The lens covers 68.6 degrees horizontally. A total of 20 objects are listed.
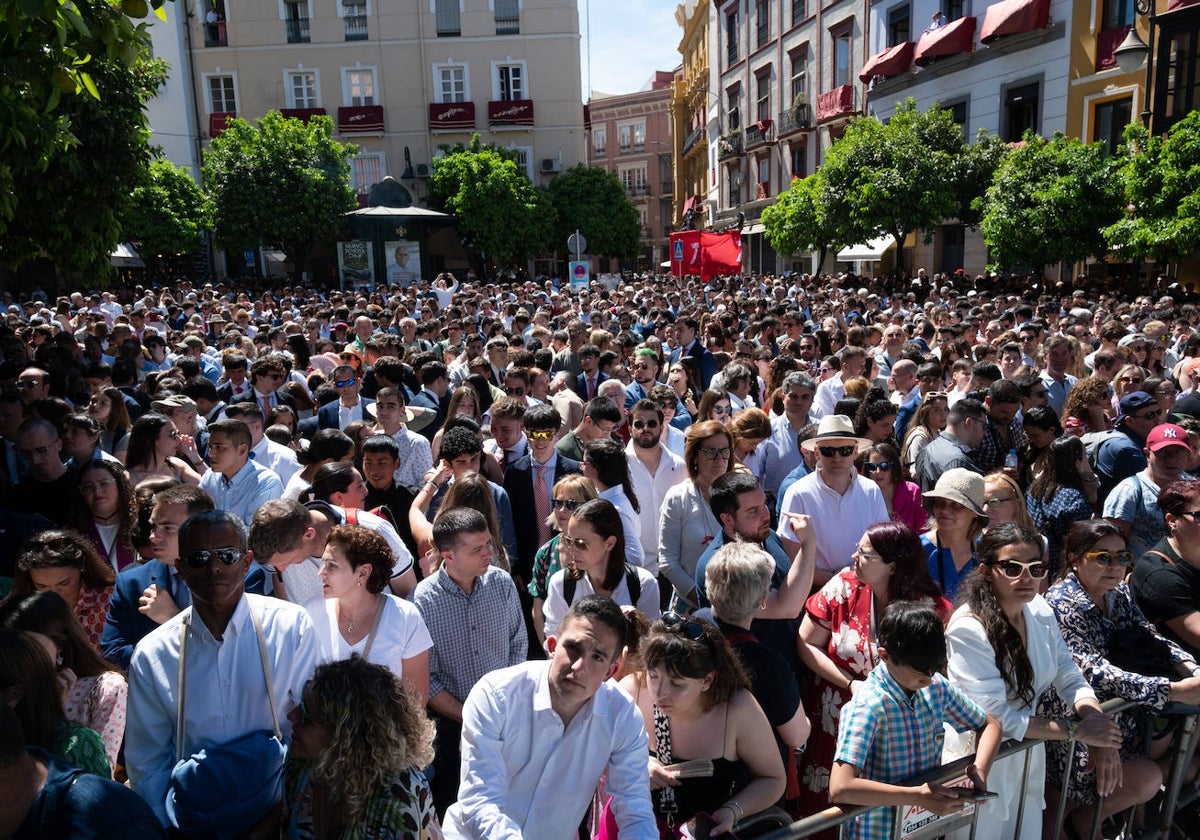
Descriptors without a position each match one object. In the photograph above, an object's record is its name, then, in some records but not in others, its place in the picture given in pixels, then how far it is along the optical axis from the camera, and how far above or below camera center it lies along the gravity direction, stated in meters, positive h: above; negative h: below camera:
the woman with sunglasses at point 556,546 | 4.14 -1.25
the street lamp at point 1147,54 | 13.43 +4.24
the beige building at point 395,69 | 40.22 +9.93
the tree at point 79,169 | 6.46 +1.09
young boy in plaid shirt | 2.86 -1.52
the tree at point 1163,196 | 13.70 +1.07
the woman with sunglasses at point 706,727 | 2.77 -1.44
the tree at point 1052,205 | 16.95 +1.18
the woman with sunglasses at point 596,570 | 3.71 -1.25
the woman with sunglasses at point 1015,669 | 3.25 -1.49
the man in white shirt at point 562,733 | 2.66 -1.36
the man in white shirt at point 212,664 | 2.72 -1.18
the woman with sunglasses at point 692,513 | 4.62 -1.25
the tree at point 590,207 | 38.56 +3.18
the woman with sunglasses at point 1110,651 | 3.57 -1.60
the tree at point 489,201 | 34.28 +3.22
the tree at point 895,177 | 21.59 +2.34
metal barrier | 2.79 -1.92
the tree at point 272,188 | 31.36 +3.60
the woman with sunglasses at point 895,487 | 5.07 -1.25
